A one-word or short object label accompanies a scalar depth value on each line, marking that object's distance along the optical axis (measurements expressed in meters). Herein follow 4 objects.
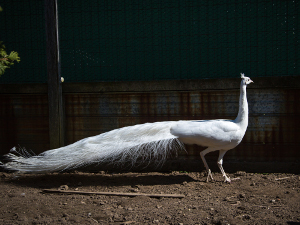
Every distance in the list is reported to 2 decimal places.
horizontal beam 4.38
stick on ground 3.47
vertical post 4.64
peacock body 3.84
